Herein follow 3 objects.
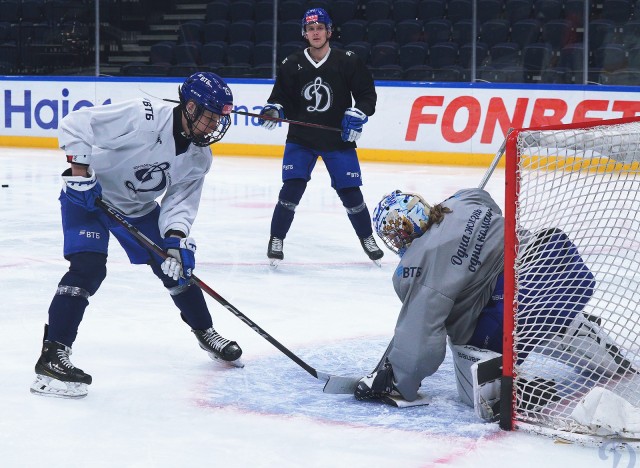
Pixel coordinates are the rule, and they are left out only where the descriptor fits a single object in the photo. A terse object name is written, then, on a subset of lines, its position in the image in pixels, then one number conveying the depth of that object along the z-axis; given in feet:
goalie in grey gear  15.67
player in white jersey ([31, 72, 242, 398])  16.67
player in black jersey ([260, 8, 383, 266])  30.25
